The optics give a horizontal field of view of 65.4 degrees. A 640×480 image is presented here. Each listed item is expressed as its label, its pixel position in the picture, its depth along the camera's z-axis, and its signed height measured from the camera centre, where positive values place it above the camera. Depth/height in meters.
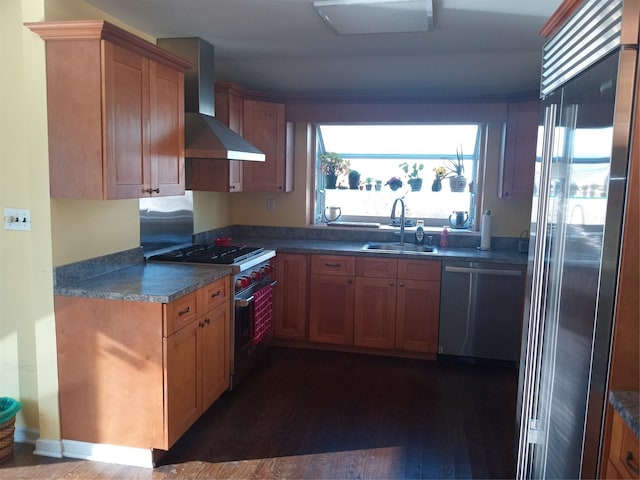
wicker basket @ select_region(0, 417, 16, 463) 2.50 -1.31
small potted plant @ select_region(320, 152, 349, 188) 4.83 +0.21
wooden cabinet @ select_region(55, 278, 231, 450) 2.45 -0.94
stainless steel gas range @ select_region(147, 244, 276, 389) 3.30 -0.76
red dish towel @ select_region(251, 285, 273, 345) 3.55 -0.94
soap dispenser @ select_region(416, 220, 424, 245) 4.48 -0.40
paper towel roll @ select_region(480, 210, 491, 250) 4.27 -0.35
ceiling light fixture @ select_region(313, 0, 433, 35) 2.49 +0.92
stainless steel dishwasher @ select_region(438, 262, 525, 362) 3.81 -0.91
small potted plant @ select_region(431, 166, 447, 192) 4.62 +0.12
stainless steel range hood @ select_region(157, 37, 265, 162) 3.11 +0.48
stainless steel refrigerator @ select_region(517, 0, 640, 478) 1.41 -0.13
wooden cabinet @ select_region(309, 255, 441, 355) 3.97 -0.92
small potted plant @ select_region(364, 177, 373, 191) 4.83 +0.04
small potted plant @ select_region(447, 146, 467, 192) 4.53 +0.16
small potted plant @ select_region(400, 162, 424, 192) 4.66 +0.13
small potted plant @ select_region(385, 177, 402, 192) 4.69 +0.06
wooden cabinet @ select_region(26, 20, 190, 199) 2.30 +0.35
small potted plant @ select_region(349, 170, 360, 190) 4.77 +0.09
